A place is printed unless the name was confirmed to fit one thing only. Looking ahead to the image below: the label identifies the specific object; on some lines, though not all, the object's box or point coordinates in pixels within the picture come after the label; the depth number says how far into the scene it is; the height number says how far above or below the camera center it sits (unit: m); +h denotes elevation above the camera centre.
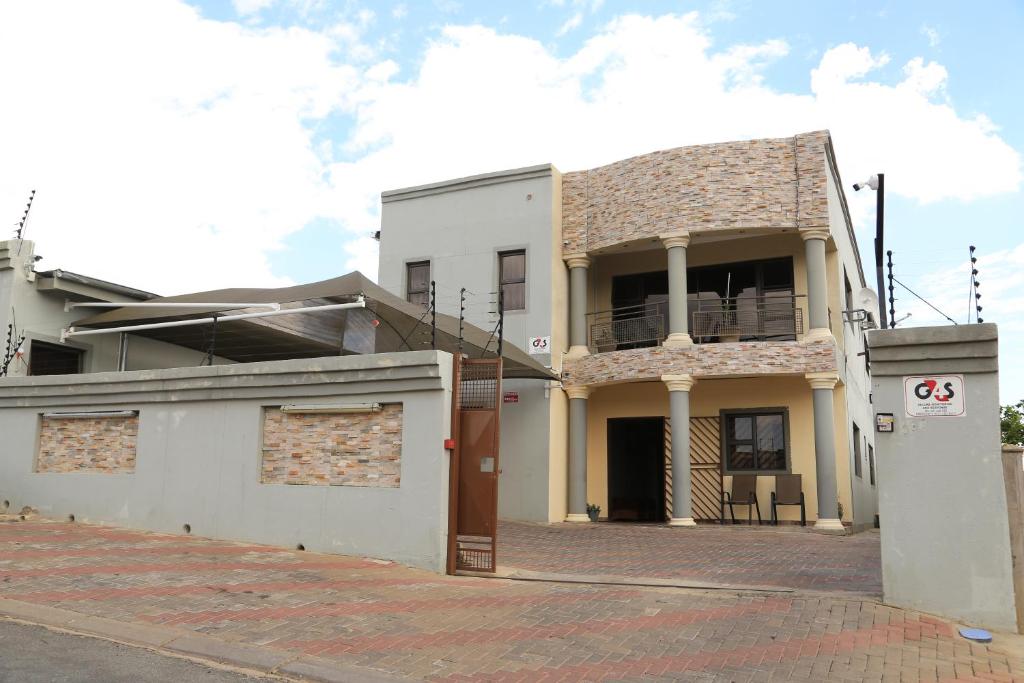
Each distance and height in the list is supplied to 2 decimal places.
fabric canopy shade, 12.64 +2.34
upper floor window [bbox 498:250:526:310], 18.14 +3.98
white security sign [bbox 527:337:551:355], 17.56 +2.41
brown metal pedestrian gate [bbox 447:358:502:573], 9.34 -0.16
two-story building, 16.20 +3.19
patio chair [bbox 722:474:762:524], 16.88 -0.66
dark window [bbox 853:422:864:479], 19.14 +0.16
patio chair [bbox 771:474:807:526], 16.45 -0.64
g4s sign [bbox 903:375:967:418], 7.39 +0.59
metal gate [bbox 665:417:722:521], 17.84 -0.22
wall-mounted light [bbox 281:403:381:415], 9.97 +0.61
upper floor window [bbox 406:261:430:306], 19.12 +4.08
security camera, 11.43 +3.85
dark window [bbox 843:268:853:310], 20.26 +4.17
